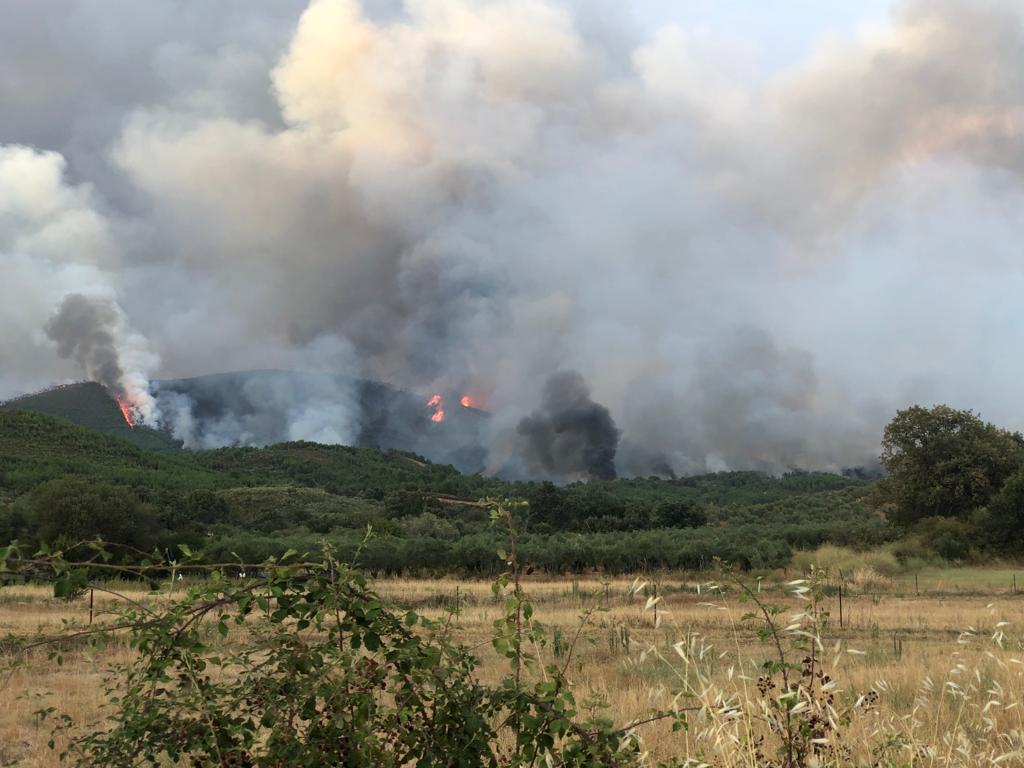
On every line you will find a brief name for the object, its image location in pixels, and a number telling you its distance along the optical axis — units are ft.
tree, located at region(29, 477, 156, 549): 174.60
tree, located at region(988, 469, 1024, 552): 157.99
